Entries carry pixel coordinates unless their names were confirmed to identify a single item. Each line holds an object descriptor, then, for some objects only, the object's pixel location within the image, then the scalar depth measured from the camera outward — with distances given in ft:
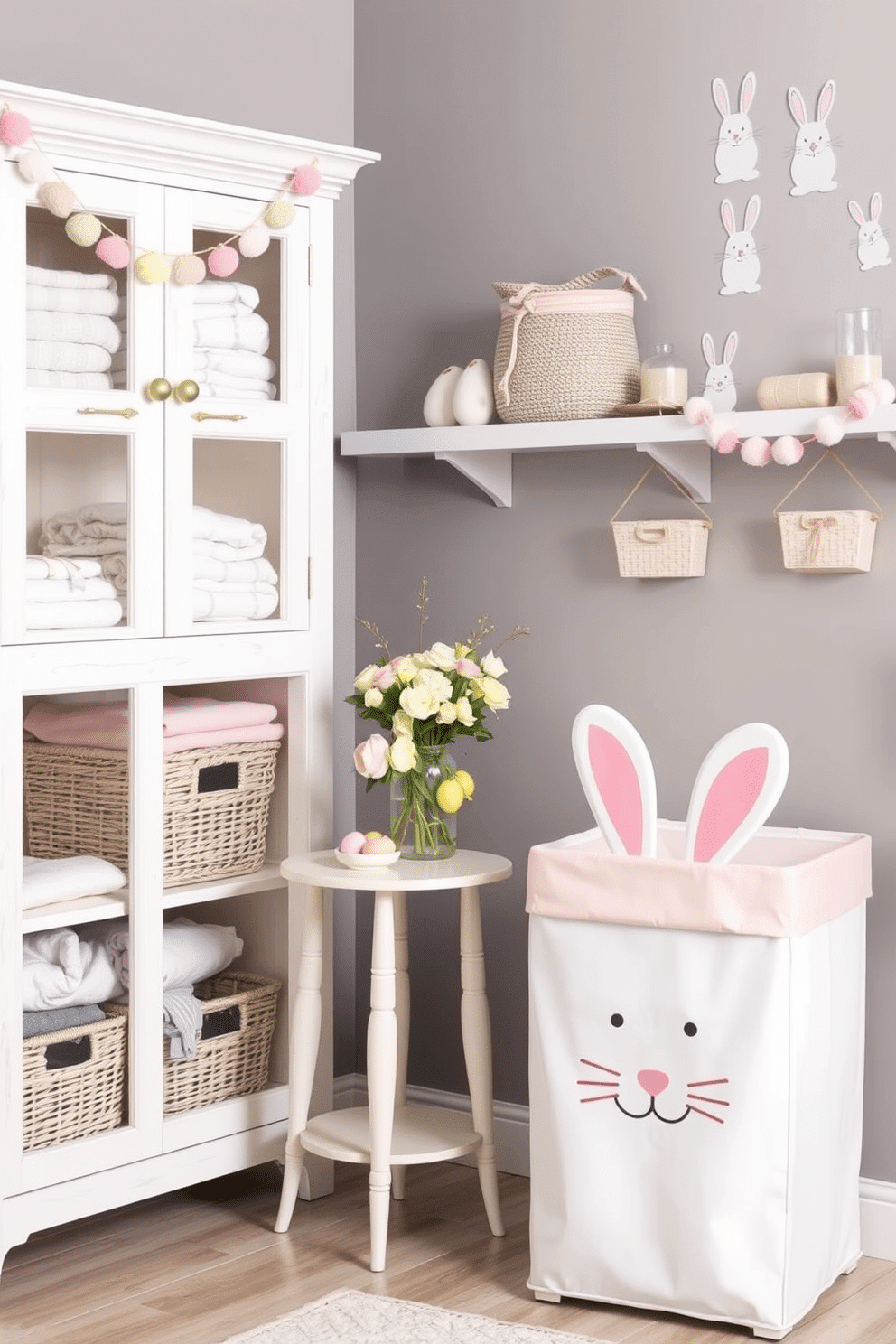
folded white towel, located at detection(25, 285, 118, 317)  8.13
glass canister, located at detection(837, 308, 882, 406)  8.42
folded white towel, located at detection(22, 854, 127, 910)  8.31
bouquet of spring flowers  8.91
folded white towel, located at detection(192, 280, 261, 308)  8.83
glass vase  9.11
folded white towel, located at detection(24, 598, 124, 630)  8.17
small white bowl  8.77
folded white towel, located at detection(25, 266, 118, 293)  8.10
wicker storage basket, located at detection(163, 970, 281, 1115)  9.11
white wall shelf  8.67
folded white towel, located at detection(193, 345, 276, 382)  8.89
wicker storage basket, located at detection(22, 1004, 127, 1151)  8.31
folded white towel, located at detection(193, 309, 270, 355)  8.89
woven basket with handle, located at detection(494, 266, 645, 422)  9.28
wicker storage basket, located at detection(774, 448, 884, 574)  8.68
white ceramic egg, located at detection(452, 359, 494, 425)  9.83
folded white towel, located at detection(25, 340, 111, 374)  8.14
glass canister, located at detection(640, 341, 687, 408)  9.08
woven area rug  7.73
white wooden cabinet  8.07
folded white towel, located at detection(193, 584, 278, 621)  8.95
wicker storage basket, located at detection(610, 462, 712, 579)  9.32
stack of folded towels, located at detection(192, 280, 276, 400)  8.87
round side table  8.61
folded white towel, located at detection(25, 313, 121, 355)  8.14
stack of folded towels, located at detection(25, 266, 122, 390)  8.13
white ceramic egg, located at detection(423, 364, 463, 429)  10.03
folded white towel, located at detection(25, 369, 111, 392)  8.14
